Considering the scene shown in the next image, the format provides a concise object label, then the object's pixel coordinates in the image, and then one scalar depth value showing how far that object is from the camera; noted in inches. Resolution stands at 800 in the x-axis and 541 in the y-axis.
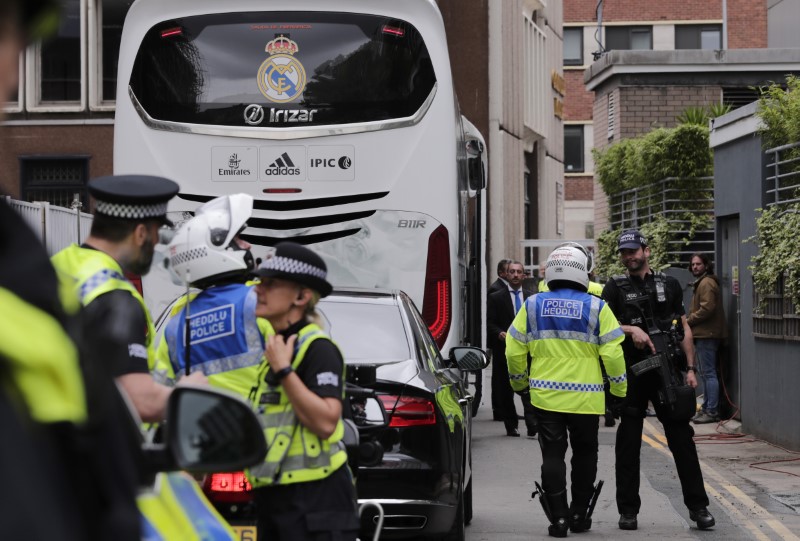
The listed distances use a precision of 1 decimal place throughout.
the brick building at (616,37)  2273.6
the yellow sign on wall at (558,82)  1909.6
